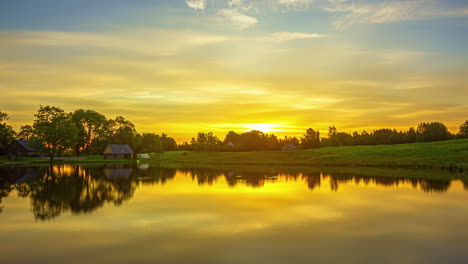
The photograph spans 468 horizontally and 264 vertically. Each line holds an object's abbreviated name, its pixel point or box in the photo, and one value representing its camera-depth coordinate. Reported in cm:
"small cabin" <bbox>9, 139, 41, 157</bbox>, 11500
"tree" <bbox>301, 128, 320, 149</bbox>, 15462
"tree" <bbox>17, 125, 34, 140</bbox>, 13654
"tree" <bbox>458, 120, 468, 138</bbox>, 11978
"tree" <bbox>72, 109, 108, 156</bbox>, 11712
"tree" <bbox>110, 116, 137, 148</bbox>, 13212
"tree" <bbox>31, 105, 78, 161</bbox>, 8931
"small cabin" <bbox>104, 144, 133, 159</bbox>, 11656
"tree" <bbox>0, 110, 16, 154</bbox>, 9641
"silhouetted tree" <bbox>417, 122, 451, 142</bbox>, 12419
